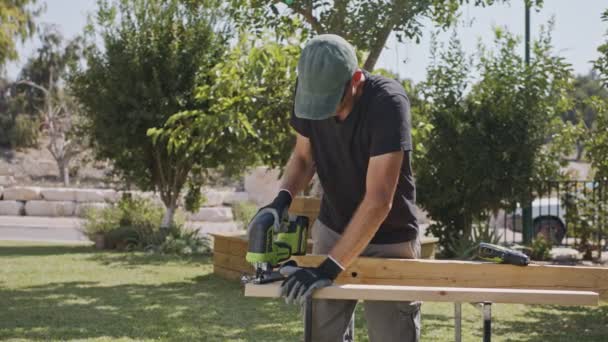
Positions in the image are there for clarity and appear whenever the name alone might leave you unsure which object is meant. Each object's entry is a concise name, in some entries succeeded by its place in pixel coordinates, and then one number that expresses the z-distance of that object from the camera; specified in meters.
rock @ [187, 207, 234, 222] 21.16
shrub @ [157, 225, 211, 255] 13.11
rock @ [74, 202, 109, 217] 15.46
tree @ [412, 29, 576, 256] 12.18
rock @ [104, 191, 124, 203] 21.48
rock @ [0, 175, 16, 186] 28.45
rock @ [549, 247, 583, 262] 12.50
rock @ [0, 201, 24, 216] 22.34
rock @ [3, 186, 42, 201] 22.75
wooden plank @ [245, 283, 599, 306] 3.03
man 3.13
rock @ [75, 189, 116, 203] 22.39
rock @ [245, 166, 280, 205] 23.50
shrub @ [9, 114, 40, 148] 38.22
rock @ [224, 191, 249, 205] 23.77
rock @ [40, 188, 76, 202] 22.70
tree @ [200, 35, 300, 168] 10.18
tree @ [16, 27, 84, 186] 33.06
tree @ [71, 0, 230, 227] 14.09
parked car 13.61
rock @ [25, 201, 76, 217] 22.16
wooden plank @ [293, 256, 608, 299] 3.48
